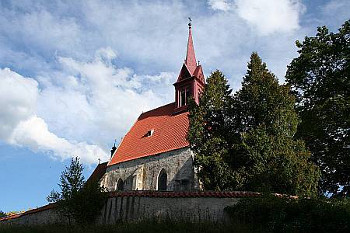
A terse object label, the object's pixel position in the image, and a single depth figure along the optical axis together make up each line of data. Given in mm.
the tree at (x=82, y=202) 13633
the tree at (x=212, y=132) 14719
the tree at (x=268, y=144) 13822
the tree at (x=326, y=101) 19688
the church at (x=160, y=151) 23578
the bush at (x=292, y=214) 8930
